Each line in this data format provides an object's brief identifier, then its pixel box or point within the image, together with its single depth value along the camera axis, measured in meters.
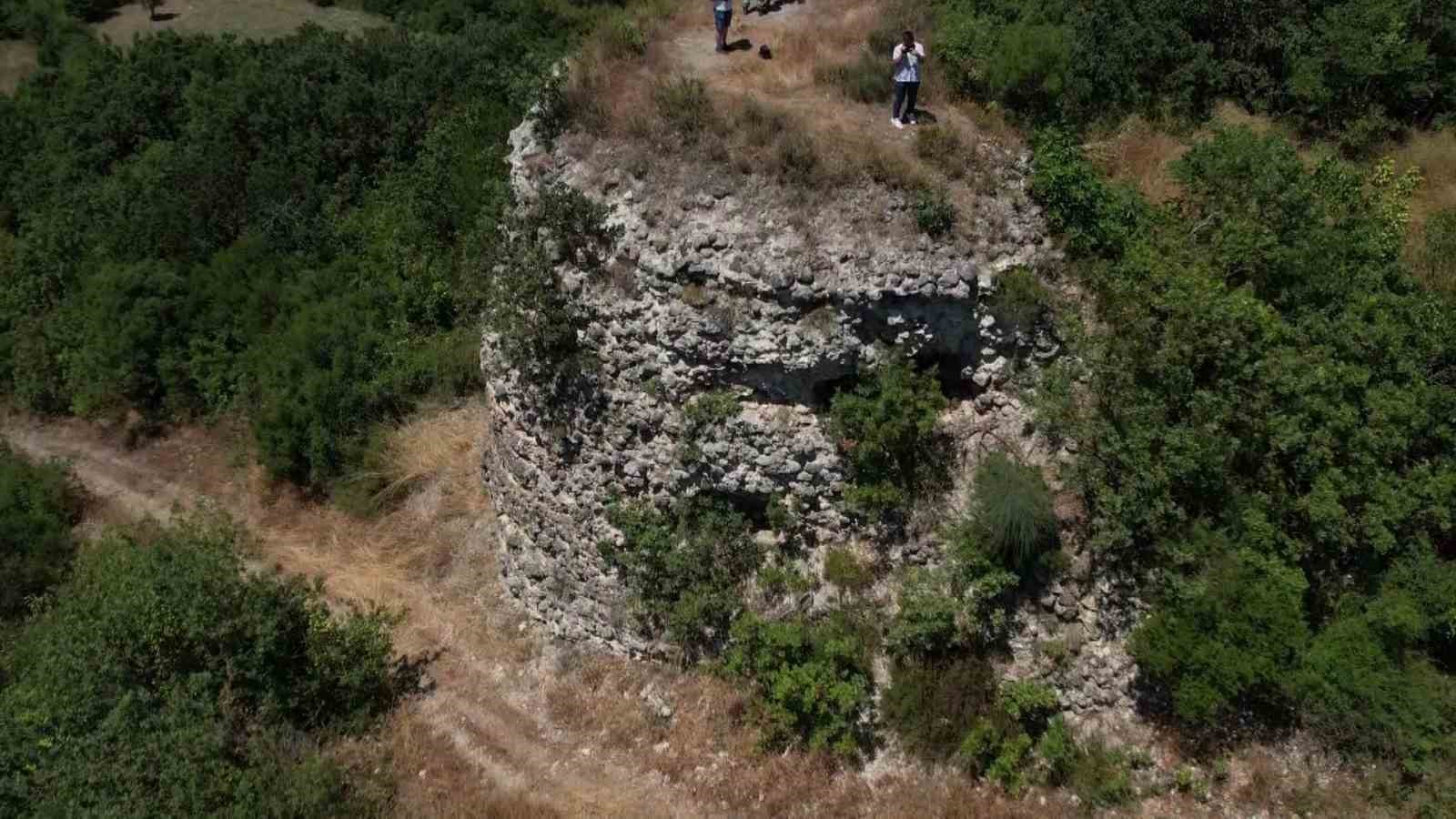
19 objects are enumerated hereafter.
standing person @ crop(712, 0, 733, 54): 15.15
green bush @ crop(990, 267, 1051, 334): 11.85
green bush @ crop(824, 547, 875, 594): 12.44
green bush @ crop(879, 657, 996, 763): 11.84
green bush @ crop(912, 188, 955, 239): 11.99
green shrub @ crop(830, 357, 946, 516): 11.78
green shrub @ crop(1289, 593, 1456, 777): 10.48
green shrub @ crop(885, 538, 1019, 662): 11.70
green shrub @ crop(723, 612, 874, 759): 12.05
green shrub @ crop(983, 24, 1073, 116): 13.53
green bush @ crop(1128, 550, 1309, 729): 10.55
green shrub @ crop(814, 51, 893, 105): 13.99
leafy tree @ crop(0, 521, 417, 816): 11.20
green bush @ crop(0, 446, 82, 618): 17.14
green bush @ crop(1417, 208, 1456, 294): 12.63
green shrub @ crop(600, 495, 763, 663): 12.95
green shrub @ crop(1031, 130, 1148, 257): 12.51
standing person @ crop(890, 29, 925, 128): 12.95
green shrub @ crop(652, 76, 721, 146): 13.30
